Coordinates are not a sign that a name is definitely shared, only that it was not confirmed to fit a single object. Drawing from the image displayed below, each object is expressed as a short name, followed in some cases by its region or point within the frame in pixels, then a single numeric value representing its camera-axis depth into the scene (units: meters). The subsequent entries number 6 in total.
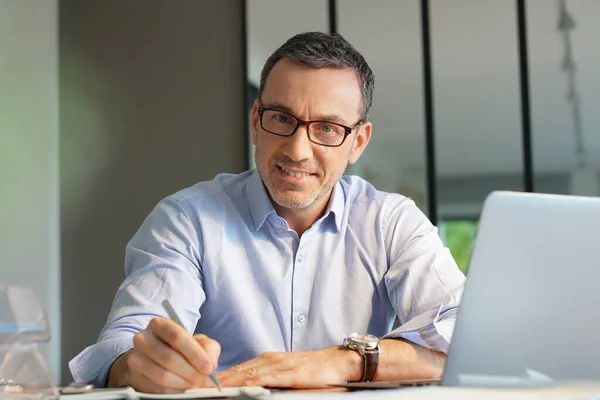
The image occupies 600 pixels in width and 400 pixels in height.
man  1.67
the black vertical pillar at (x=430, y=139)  3.54
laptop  0.97
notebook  0.95
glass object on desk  0.74
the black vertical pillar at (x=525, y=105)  3.45
